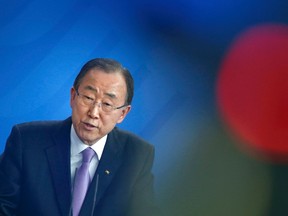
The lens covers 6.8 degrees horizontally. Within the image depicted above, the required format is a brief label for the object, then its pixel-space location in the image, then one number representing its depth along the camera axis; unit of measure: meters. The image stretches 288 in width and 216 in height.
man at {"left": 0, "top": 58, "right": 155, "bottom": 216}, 6.05
